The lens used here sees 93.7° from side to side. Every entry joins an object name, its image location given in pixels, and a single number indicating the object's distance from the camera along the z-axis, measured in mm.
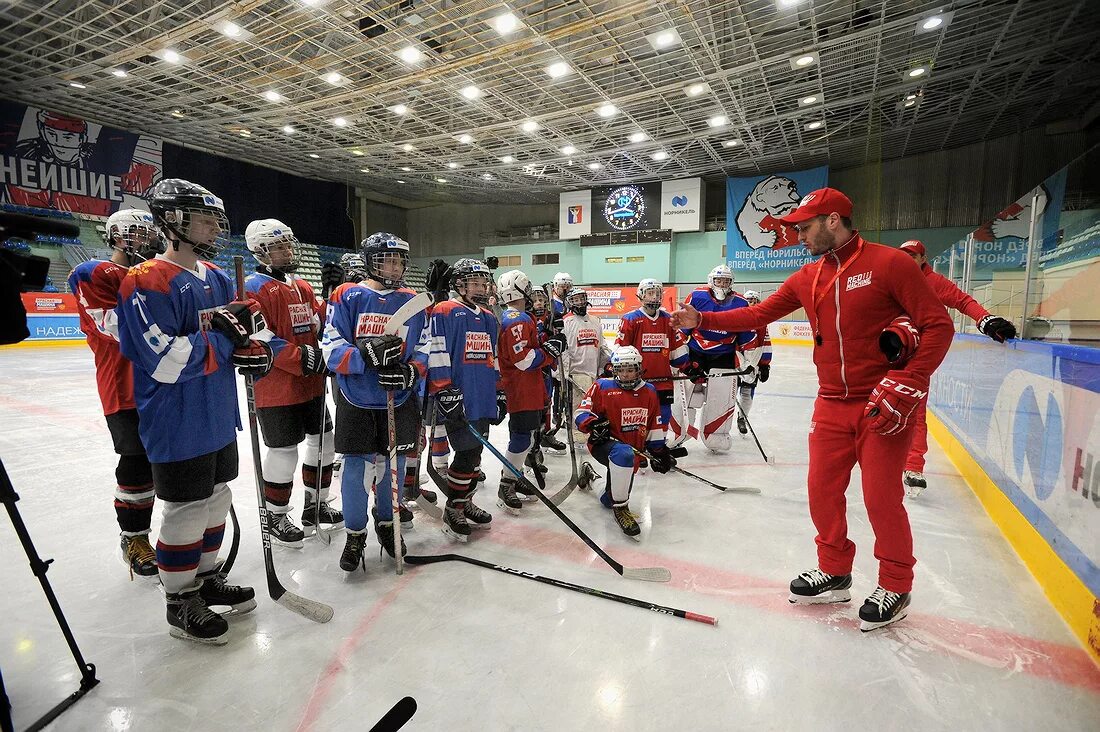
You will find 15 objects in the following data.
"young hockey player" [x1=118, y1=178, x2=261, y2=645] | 1895
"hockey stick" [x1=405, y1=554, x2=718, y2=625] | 2264
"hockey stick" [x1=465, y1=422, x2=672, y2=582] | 2621
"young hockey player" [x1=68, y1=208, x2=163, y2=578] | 2475
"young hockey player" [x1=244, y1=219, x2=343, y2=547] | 3023
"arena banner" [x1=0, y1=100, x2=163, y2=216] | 14133
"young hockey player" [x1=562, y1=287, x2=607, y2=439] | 5238
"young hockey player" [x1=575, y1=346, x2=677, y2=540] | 3377
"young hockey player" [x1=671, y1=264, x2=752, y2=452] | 5043
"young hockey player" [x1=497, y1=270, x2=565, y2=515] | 3689
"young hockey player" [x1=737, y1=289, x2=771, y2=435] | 5312
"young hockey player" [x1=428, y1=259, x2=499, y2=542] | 3211
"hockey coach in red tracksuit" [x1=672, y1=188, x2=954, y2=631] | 2033
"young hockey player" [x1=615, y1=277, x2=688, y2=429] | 4578
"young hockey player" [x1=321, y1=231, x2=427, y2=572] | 2645
